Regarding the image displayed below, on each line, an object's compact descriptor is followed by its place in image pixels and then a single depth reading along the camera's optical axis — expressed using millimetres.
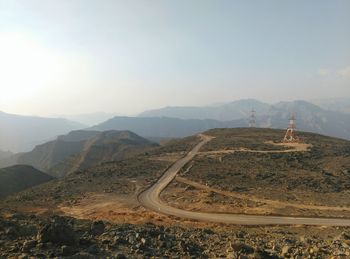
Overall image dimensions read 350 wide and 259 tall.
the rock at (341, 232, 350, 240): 31477
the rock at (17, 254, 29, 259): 19366
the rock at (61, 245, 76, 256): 20406
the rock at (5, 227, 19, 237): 24047
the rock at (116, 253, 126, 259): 20869
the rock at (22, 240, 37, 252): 20911
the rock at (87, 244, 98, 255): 21578
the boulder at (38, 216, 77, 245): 22125
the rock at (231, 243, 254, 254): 23875
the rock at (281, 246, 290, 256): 23562
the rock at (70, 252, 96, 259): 19688
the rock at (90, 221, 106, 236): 27656
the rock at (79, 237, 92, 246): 23094
